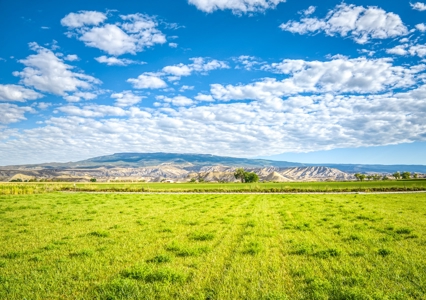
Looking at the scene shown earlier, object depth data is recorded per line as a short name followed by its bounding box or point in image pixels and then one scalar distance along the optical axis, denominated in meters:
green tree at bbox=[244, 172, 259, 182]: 157.00
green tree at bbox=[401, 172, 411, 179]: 155.04
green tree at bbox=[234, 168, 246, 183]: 165.25
